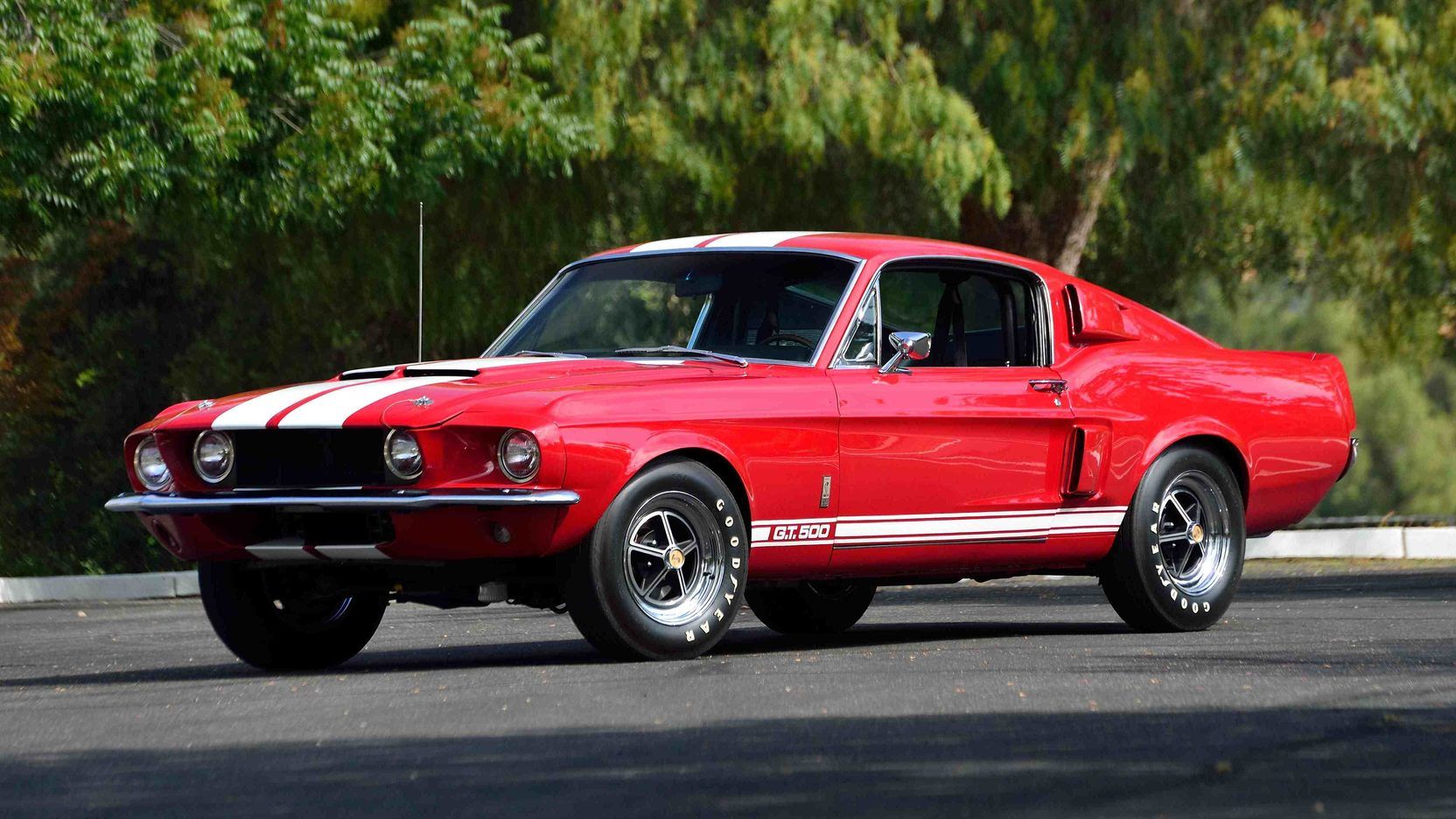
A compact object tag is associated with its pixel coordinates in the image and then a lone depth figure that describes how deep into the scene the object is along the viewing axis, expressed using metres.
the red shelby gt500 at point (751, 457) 14.66
